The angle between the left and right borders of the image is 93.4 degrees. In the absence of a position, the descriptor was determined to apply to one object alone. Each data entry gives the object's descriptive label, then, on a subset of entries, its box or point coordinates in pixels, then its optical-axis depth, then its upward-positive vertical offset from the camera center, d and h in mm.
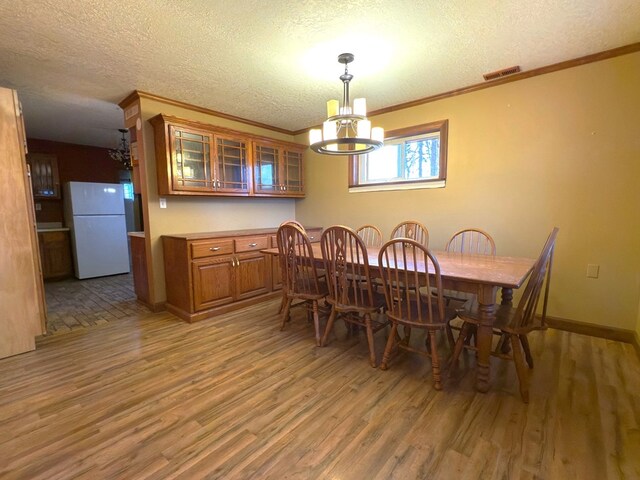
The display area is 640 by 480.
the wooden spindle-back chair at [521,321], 1679 -705
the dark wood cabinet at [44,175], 4840 +611
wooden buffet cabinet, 3029 -662
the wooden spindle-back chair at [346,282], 2145 -552
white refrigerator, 4805 -253
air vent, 2625 +1187
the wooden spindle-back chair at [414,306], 1829 -671
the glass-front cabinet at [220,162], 3117 +582
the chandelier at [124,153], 4520 +907
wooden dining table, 1711 -441
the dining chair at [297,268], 2445 -506
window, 3324 +557
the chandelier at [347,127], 2195 +608
